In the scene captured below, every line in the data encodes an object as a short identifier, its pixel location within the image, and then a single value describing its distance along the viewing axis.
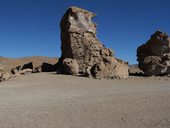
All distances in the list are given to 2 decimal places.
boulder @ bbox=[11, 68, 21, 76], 11.79
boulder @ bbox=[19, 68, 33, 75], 12.71
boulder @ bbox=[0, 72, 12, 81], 10.35
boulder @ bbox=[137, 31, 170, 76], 11.88
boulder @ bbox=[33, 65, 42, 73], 13.45
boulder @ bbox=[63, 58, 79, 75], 11.18
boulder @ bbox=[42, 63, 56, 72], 13.45
